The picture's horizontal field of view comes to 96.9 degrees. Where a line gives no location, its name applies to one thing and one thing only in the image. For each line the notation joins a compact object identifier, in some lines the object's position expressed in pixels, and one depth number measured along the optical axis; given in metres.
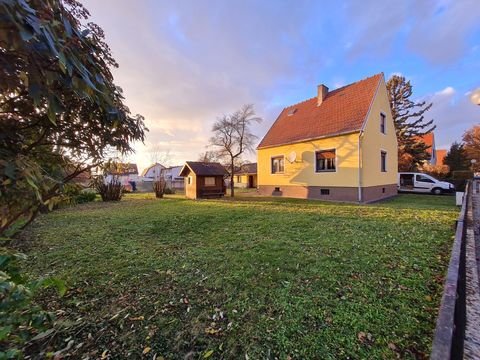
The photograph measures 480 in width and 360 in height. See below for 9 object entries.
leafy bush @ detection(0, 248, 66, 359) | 1.02
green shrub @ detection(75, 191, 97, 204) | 13.95
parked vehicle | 16.02
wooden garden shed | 14.86
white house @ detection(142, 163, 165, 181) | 47.39
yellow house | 11.23
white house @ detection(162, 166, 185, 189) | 46.22
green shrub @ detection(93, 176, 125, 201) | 14.44
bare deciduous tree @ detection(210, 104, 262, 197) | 16.20
